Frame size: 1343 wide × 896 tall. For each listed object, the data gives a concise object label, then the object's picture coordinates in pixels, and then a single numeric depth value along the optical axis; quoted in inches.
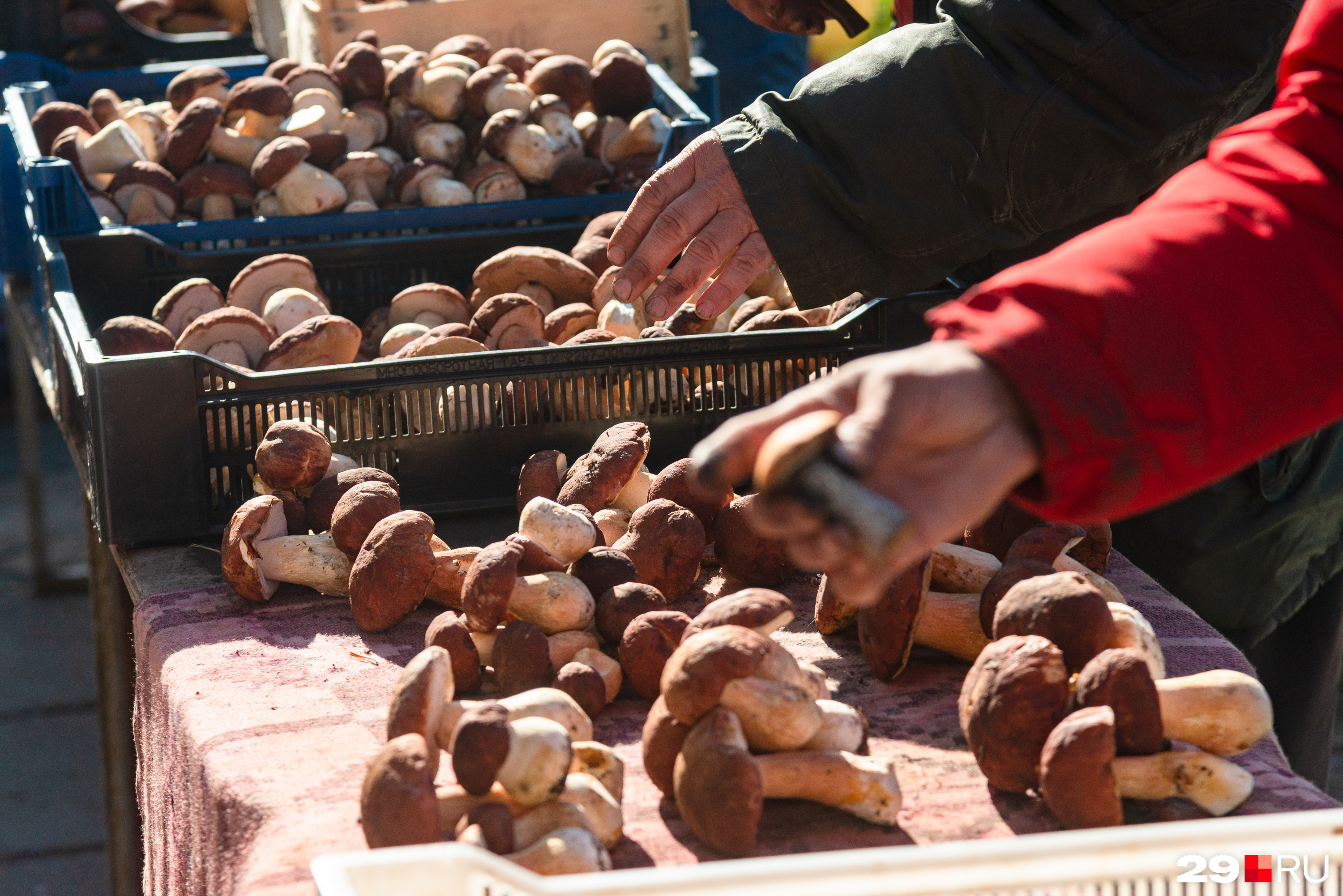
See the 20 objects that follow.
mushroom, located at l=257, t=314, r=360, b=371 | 78.6
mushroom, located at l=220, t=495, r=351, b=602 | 71.8
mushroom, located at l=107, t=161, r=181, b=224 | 93.2
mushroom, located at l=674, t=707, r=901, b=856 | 61.4
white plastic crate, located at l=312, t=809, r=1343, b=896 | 53.8
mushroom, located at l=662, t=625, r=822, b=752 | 62.6
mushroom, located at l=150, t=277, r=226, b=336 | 83.4
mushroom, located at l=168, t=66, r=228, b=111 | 102.2
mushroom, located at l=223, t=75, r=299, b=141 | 97.3
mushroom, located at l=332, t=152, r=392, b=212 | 95.9
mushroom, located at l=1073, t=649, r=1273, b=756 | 62.4
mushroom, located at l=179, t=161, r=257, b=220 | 93.8
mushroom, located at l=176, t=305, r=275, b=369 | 79.8
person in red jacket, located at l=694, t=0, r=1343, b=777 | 49.1
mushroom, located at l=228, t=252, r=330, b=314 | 85.4
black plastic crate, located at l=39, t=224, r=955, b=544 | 74.4
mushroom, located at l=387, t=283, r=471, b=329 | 84.9
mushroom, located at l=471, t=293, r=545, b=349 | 81.2
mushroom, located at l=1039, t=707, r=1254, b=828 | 61.6
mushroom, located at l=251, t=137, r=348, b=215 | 93.2
